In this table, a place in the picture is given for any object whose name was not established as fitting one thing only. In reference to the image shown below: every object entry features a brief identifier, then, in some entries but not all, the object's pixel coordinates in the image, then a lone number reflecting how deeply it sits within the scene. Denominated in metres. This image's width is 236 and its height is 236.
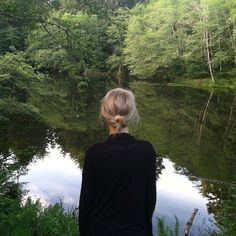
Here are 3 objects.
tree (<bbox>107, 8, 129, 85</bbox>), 40.88
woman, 1.93
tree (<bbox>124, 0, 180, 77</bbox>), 34.76
